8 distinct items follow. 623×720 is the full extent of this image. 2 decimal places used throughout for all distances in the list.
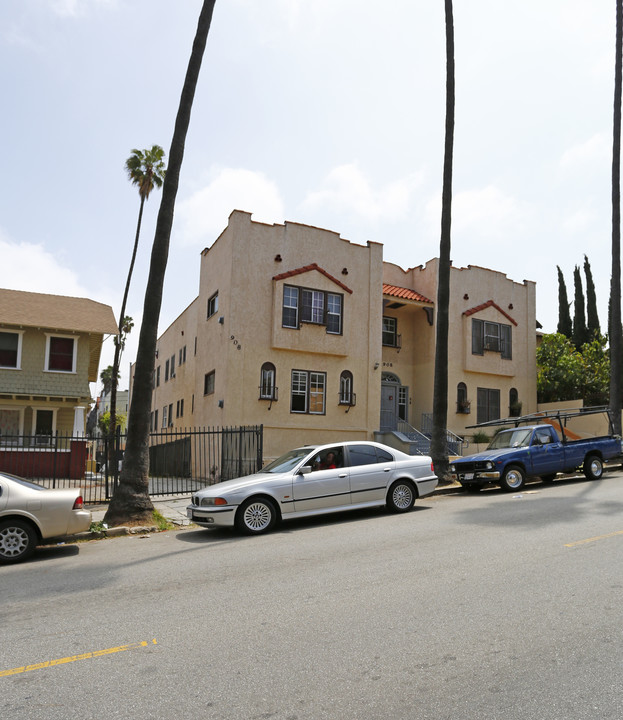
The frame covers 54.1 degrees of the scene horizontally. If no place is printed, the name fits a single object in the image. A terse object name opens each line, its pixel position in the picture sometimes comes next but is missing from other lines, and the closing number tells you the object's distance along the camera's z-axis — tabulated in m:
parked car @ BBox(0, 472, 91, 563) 8.94
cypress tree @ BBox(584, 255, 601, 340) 41.83
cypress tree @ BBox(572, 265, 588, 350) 41.75
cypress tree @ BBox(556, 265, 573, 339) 43.12
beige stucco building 21.42
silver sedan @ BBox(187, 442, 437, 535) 10.40
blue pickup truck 14.50
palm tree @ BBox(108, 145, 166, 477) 31.56
